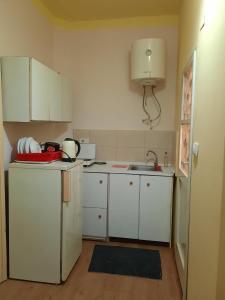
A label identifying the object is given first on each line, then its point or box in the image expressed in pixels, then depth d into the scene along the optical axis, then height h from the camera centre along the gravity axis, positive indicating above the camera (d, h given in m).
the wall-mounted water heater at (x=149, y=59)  2.93 +0.84
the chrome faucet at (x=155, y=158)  3.35 -0.34
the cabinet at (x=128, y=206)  2.91 -0.87
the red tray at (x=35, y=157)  2.30 -0.24
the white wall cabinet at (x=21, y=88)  2.17 +0.36
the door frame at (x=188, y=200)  1.84 -0.51
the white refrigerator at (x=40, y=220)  2.20 -0.78
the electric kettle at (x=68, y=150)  2.50 -0.19
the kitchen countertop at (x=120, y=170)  2.89 -0.45
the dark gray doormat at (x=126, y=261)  2.46 -1.33
